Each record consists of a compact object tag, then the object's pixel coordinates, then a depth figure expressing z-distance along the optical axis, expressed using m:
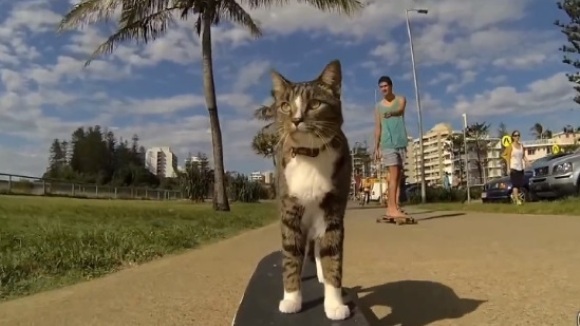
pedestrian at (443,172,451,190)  31.66
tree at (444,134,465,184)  52.63
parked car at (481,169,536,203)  17.13
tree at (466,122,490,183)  48.32
